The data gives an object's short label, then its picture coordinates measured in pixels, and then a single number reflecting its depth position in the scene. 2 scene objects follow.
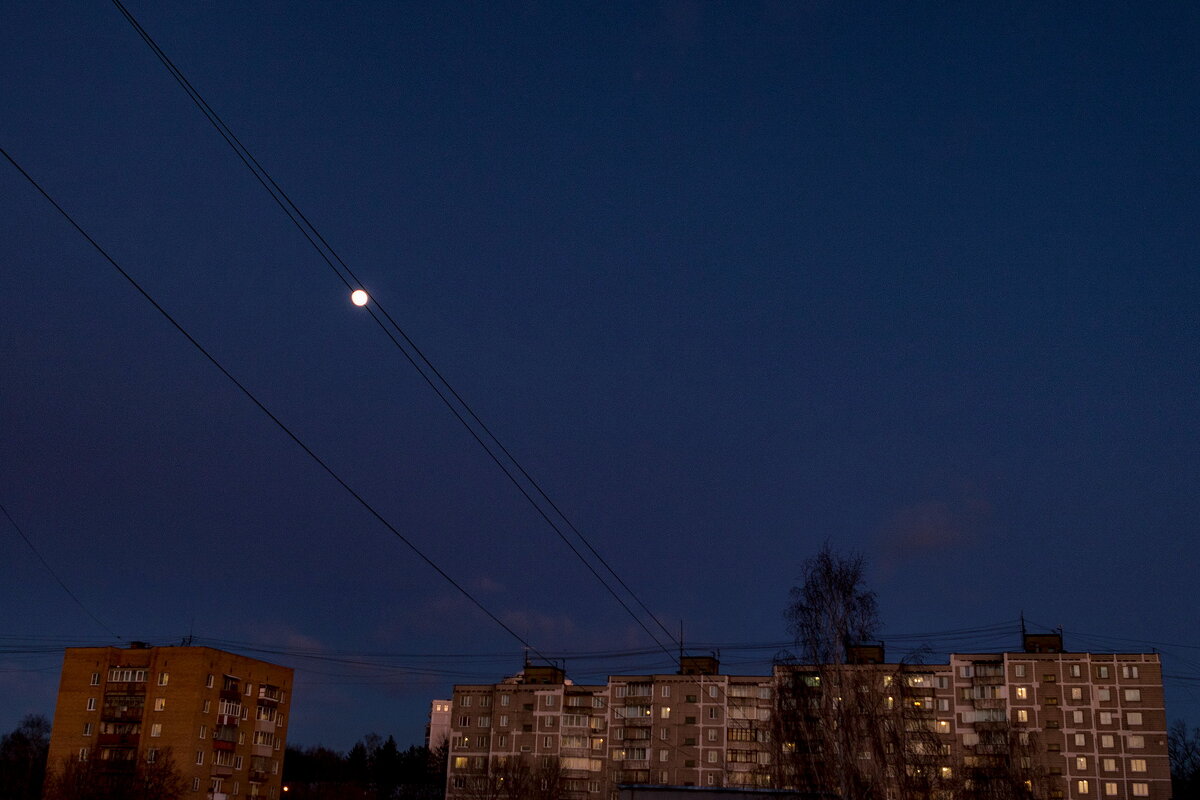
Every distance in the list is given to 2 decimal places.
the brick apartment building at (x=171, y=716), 107.44
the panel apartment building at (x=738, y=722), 107.00
